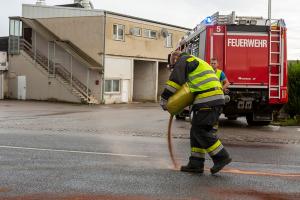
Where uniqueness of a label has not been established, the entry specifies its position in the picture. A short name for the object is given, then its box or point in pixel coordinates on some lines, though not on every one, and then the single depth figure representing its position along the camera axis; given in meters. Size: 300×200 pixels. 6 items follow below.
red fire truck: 16.08
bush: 19.61
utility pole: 31.19
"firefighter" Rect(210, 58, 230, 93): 13.52
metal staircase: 38.81
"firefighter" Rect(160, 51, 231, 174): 7.33
